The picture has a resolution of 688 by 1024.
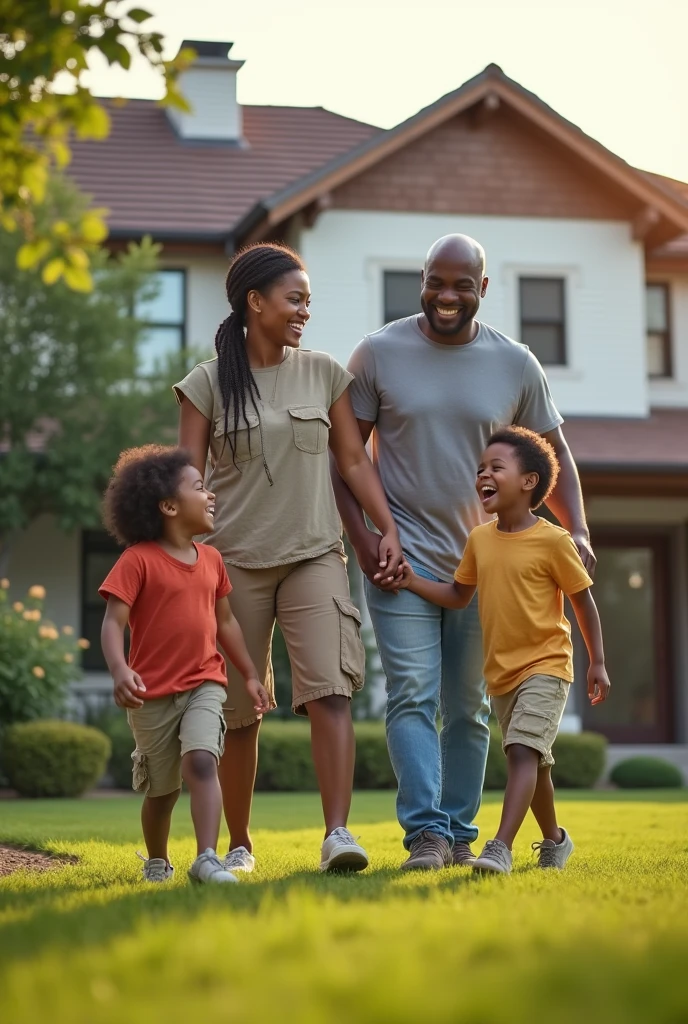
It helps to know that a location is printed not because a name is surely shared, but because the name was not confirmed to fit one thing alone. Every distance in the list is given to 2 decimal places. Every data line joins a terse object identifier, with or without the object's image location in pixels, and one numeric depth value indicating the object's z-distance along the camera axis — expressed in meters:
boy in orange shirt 5.11
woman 5.75
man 6.04
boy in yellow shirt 5.58
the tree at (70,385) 17.36
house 19.59
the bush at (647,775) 17.31
